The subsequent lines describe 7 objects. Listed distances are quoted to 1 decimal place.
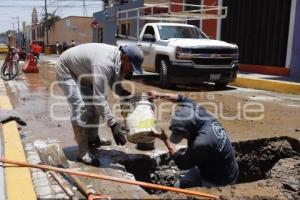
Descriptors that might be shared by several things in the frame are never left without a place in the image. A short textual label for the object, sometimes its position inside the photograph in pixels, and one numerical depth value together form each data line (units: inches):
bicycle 552.1
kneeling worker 150.8
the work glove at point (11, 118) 264.4
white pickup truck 454.9
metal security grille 634.8
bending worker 169.3
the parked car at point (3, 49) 1473.3
